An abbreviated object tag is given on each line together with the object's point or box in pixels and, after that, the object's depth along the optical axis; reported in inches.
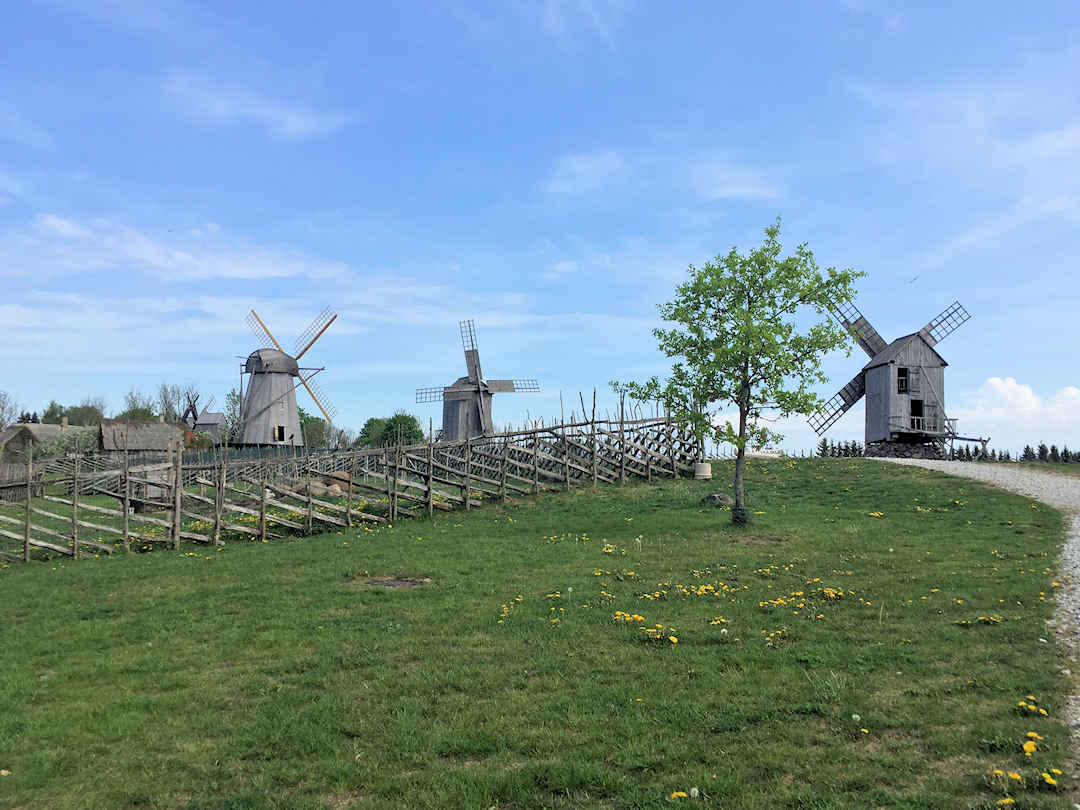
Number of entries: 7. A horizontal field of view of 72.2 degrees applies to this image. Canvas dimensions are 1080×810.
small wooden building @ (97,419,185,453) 2522.1
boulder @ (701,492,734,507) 1055.6
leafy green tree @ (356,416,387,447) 3499.5
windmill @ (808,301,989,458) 1927.9
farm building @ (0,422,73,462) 2923.2
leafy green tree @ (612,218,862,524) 918.4
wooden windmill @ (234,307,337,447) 2273.6
